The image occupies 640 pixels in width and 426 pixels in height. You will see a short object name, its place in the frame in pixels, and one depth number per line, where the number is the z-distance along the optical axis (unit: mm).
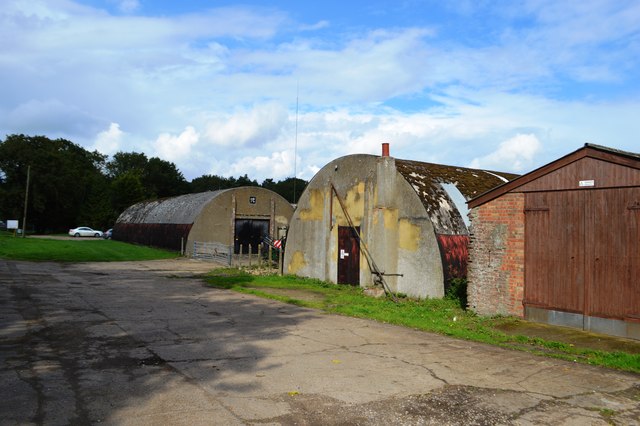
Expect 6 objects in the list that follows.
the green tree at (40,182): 64812
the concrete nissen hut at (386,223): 16375
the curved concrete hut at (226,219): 34438
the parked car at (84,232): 62406
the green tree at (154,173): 102750
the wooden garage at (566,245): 10305
